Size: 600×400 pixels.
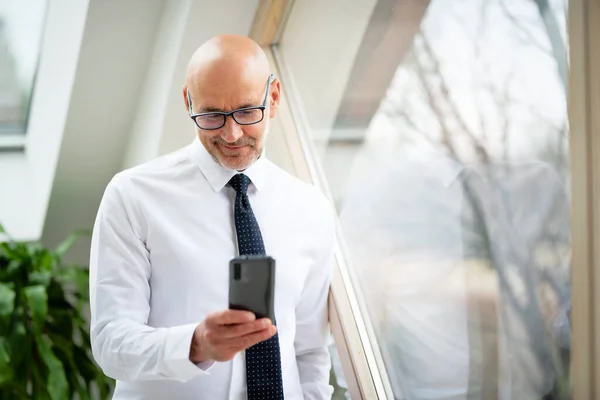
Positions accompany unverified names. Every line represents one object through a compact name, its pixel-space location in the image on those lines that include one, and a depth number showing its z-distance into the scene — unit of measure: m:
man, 1.73
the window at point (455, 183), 1.57
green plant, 2.71
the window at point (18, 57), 3.24
